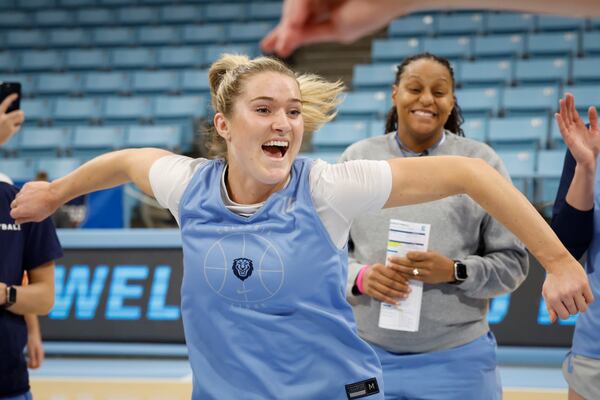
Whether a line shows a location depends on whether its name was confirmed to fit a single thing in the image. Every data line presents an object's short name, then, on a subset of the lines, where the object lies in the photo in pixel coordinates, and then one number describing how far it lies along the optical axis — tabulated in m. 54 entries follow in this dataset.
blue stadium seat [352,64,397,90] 11.05
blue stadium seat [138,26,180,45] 13.60
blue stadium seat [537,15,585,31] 11.52
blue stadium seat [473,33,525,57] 11.06
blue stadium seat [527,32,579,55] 10.79
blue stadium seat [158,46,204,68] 12.88
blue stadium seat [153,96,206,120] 11.66
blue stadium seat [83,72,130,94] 12.75
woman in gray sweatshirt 2.74
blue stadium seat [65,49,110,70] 13.46
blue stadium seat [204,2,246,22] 13.73
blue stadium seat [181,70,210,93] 12.35
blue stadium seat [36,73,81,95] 12.98
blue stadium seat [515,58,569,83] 10.35
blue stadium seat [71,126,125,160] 11.26
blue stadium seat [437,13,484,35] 11.77
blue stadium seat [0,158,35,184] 10.62
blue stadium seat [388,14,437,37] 11.98
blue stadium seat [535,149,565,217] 6.45
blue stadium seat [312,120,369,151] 9.89
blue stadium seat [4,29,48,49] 14.27
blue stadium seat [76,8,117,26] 14.47
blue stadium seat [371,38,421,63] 11.38
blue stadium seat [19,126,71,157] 11.56
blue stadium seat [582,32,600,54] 10.83
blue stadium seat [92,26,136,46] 13.88
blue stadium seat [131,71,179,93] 12.48
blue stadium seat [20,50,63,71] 13.62
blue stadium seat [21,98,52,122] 12.34
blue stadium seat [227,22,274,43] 12.85
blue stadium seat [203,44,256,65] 12.35
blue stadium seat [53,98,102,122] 12.21
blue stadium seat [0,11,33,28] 14.88
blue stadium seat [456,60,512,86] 10.57
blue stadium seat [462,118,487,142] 9.42
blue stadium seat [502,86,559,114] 9.89
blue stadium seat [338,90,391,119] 10.49
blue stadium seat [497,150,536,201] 8.62
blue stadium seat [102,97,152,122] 11.95
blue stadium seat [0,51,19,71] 13.76
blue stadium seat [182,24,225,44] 13.24
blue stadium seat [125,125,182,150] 10.88
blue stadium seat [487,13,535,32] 11.62
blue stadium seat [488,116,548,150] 9.34
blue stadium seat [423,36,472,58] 11.17
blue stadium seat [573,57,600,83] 10.18
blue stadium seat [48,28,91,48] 14.10
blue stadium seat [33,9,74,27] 14.68
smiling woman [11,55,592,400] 2.07
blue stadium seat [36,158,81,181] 10.34
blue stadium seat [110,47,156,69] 13.19
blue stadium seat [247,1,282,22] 13.68
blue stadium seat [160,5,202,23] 14.05
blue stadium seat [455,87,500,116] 10.03
